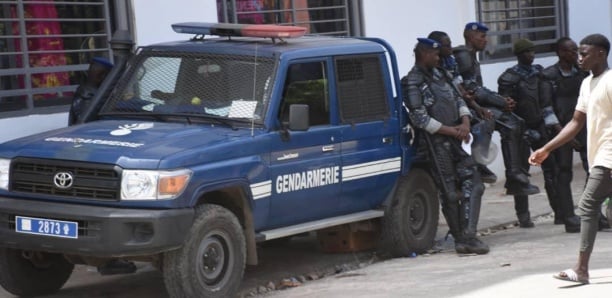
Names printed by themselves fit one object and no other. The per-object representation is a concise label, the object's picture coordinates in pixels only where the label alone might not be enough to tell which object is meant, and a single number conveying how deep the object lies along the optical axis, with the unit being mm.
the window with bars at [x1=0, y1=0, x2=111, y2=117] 10023
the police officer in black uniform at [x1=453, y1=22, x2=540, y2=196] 10867
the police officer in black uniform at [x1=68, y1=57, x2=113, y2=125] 9531
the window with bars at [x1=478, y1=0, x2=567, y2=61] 15648
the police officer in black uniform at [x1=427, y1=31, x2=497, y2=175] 10211
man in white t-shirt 7957
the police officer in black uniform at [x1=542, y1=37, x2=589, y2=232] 11281
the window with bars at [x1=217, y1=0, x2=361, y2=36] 12102
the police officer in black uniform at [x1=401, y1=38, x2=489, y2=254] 9828
